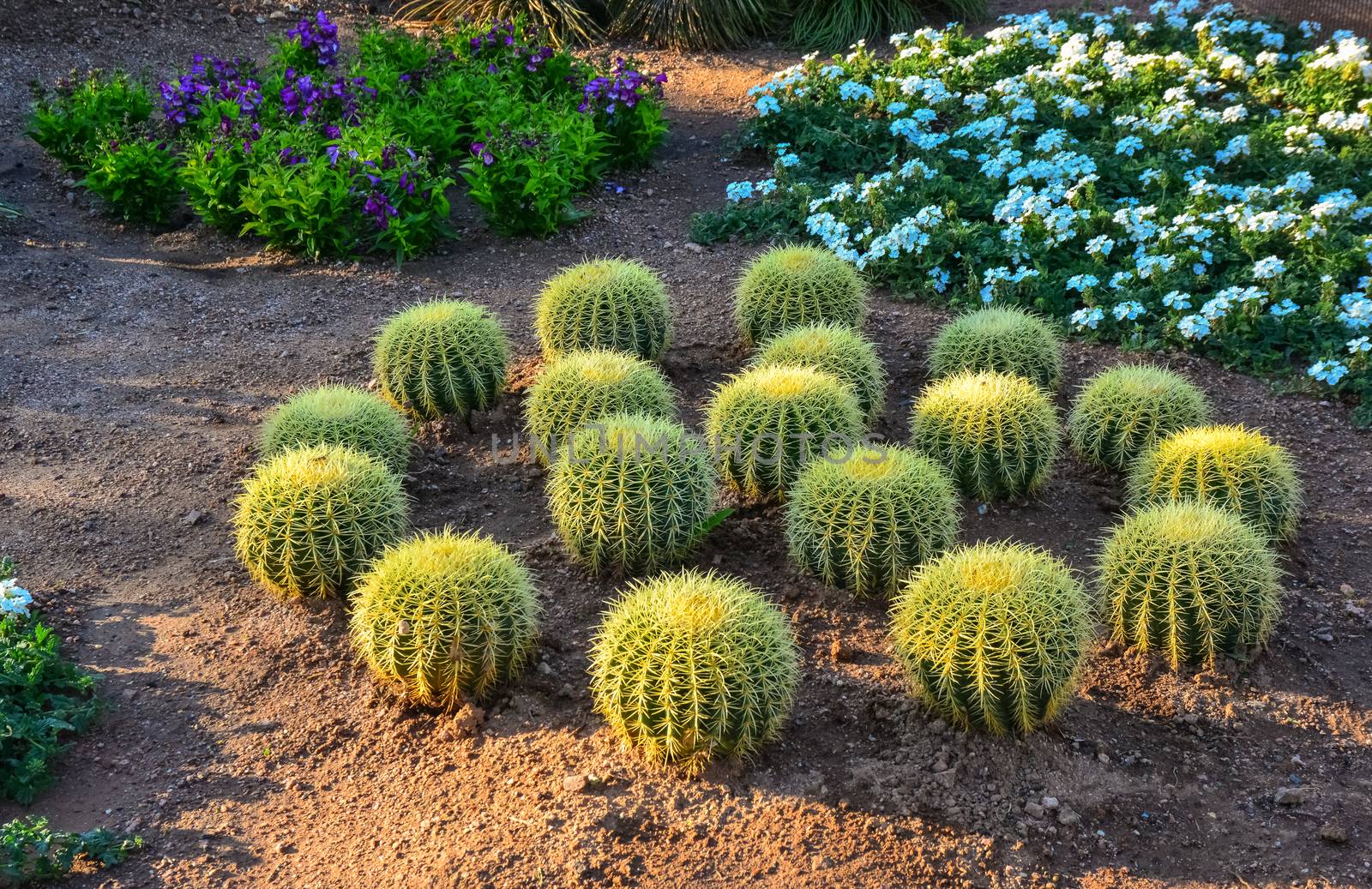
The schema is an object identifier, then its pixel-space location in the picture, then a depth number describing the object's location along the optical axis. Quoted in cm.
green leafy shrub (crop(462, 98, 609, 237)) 712
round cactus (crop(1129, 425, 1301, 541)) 468
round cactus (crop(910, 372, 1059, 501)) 494
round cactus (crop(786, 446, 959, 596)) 436
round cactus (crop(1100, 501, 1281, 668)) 411
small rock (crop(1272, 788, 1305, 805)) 374
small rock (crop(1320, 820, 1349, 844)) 359
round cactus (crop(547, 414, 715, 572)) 447
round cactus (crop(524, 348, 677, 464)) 501
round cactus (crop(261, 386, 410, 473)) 491
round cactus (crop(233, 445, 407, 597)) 436
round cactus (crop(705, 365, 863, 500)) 487
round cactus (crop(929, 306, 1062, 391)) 558
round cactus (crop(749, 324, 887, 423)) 529
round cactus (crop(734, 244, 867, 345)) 593
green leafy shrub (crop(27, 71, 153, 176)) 765
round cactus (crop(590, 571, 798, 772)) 355
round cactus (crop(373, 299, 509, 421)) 548
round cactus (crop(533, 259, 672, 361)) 574
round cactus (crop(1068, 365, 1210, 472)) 516
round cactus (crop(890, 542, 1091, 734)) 368
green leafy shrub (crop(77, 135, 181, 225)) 720
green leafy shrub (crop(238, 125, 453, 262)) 688
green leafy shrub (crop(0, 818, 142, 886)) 334
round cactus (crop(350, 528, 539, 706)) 387
